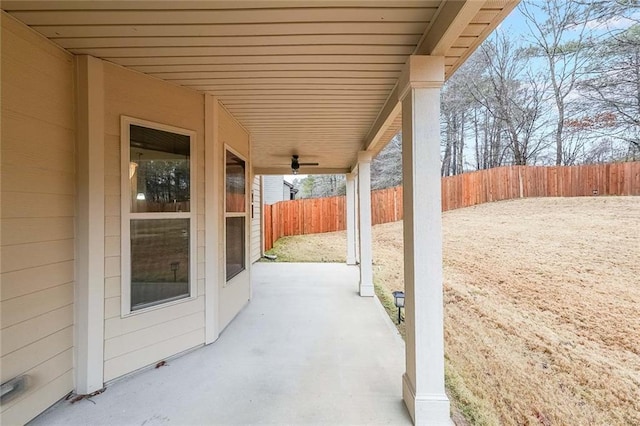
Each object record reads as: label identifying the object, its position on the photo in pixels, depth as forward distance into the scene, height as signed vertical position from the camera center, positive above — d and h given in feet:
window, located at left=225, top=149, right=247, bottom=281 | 11.33 +0.09
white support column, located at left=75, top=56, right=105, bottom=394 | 6.82 -0.41
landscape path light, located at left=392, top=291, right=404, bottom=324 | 10.85 -3.47
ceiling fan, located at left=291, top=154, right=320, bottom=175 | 17.52 +3.68
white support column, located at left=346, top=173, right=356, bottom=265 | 23.49 -0.42
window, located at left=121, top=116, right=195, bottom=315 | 7.59 +0.06
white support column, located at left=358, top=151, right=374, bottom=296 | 15.01 -0.62
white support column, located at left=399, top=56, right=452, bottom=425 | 5.86 -0.66
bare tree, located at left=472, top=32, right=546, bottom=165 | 33.86 +15.86
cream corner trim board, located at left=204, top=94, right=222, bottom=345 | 9.29 -0.03
